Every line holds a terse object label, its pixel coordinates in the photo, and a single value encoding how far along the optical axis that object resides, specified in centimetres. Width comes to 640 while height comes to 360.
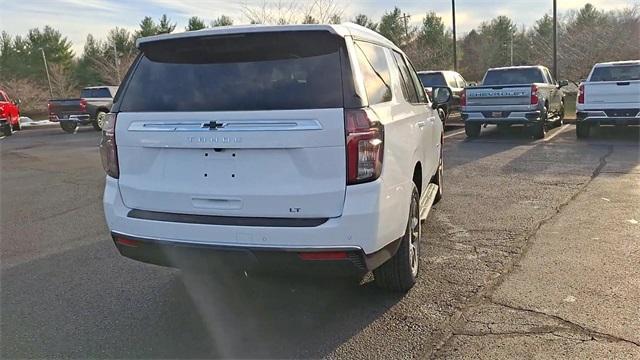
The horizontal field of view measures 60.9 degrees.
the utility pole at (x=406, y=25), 5684
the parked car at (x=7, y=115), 2159
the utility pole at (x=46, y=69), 4994
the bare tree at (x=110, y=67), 5266
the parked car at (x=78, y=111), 2202
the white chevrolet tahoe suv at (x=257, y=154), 311
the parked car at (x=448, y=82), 1864
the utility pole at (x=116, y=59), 5222
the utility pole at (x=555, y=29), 2334
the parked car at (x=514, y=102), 1308
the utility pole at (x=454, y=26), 3106
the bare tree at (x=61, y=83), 5209
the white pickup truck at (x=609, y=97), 1229
